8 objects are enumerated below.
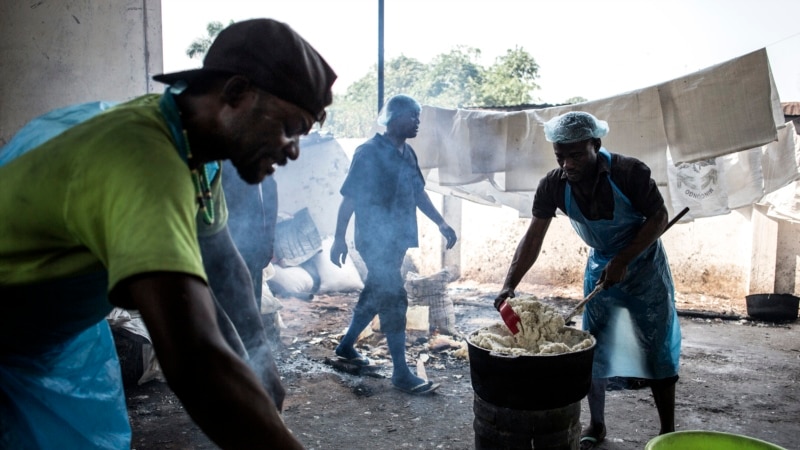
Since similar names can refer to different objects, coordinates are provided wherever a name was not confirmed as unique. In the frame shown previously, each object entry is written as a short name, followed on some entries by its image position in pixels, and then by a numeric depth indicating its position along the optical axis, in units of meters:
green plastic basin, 2.54
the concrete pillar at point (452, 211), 10.81
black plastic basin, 7.89
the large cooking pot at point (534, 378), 3.08
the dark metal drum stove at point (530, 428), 3.18
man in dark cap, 0.97
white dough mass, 3.29
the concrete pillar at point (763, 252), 8.69
